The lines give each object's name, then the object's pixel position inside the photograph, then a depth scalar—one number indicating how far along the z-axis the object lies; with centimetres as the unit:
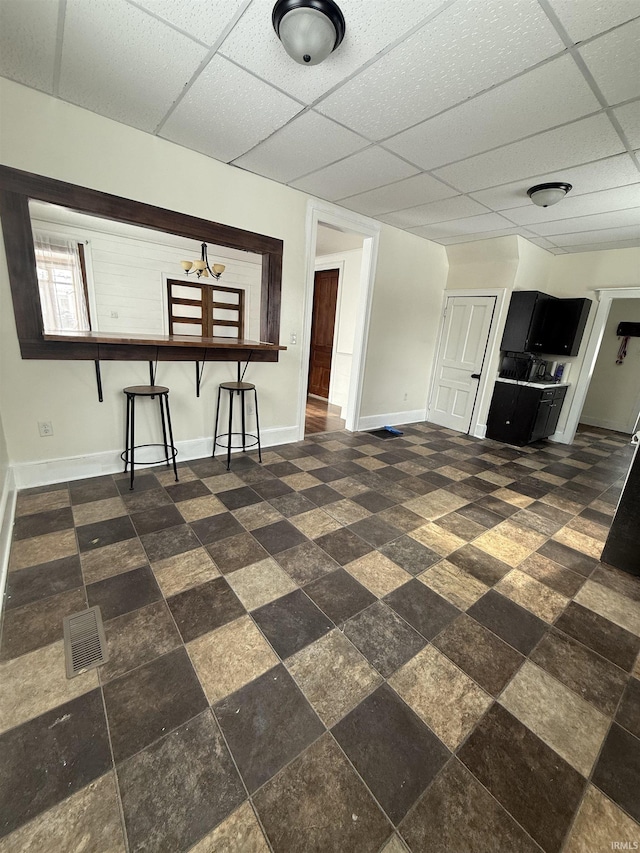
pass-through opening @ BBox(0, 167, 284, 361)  240
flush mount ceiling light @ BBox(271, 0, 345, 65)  144
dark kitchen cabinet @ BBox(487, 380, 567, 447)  466
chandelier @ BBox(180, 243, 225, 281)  440
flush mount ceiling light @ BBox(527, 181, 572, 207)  285
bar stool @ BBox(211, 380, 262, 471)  330
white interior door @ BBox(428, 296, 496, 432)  503
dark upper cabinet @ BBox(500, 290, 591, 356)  460
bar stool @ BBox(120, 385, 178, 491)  279
